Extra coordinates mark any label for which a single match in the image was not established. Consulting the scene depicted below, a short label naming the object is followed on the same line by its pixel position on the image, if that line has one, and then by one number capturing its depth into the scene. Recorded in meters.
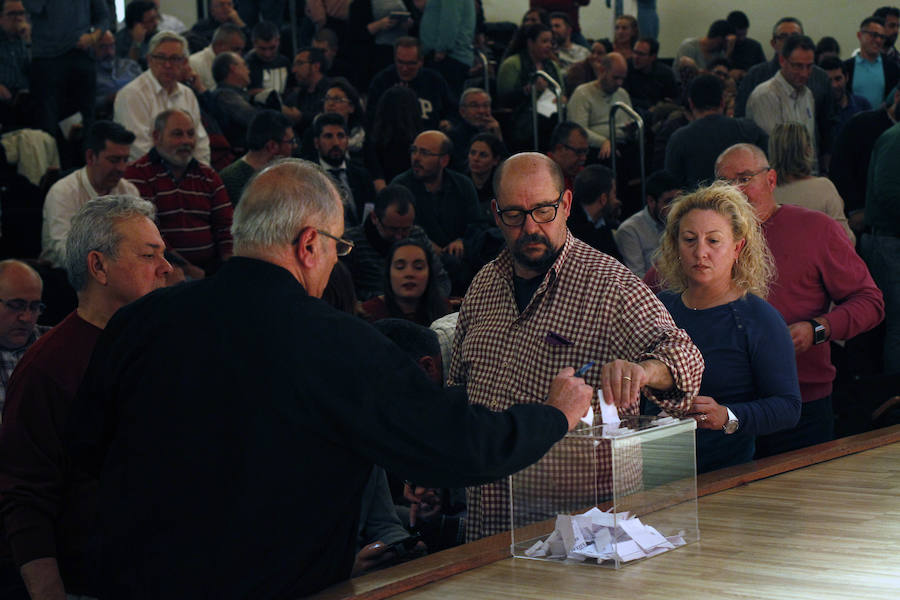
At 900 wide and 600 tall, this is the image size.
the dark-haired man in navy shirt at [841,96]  18.07
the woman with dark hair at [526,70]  17.58
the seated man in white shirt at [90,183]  10.71
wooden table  3.96
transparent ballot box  4.34
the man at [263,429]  3.79
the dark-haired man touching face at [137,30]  17.49
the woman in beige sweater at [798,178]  10.52
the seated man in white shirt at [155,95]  13.17
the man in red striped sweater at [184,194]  11.19
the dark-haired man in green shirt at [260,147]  12.47
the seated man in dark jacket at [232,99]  15.22
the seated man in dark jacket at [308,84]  16.18
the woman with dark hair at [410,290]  9.87
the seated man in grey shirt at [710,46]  22.13
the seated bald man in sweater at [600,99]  17.35
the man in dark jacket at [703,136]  12.92
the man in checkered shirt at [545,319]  5.25
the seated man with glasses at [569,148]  14.57
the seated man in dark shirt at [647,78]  20.18
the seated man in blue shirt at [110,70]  15.81
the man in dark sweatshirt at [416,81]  16.25
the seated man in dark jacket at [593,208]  12.10
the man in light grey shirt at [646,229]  12.07
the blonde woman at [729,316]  6.06
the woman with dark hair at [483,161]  14.38
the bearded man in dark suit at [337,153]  13.49
